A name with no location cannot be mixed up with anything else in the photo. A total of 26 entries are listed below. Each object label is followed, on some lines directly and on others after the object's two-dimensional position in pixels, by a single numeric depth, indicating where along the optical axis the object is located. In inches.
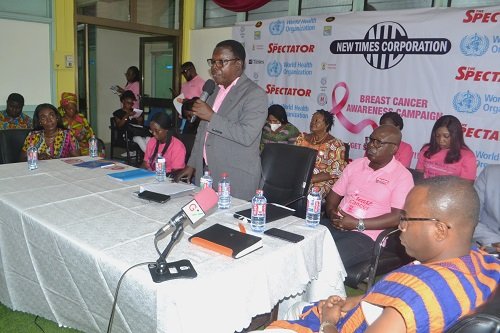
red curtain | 244.7
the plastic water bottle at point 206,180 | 97.6
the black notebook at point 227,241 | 64.9
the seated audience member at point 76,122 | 180.7
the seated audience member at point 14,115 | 195.8
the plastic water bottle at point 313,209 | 80.8
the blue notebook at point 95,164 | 127.0
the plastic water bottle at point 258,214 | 77.5
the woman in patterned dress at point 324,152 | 146.7
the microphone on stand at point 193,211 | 54.2
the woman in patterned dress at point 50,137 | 144.3
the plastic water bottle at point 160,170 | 111.6
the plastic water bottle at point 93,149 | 147.9
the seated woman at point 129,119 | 267.0
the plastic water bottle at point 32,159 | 122.1
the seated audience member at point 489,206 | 98.8
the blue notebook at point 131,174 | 112.8
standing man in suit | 98.0
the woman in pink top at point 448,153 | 147.5
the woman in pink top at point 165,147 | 155.2
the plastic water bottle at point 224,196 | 90.0
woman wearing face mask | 192.1
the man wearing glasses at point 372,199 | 102.3
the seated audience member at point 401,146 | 170.7
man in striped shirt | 40.4
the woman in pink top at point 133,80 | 308.8
